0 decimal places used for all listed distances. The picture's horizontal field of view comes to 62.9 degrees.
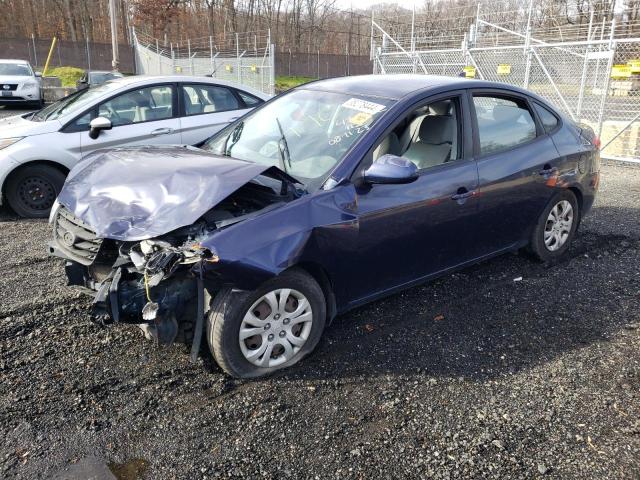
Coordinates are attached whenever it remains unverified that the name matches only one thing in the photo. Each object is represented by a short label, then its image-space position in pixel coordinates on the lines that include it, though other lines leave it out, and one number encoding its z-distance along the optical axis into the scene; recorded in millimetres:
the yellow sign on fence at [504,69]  11320
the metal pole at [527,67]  10773
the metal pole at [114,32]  25516
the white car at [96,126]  6020
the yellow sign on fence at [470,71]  12094
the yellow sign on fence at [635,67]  9469
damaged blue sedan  2850
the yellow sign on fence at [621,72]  9793
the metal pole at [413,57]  13898
